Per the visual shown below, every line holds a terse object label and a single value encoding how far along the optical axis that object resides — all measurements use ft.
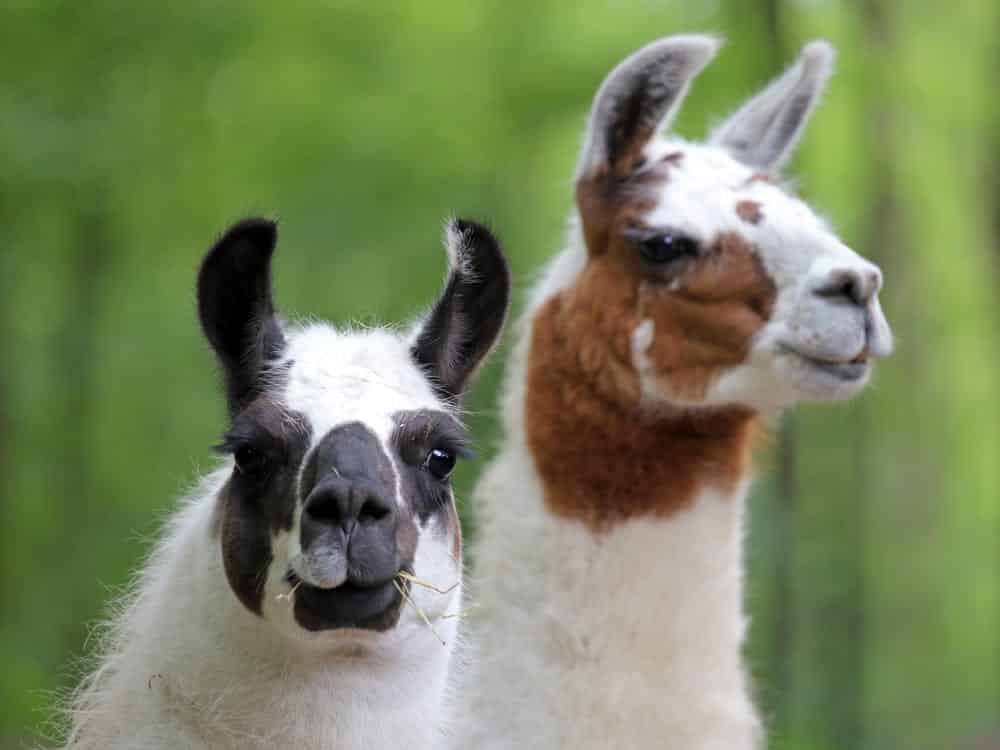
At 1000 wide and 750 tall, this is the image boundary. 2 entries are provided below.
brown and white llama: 33.04
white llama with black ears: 24.56
